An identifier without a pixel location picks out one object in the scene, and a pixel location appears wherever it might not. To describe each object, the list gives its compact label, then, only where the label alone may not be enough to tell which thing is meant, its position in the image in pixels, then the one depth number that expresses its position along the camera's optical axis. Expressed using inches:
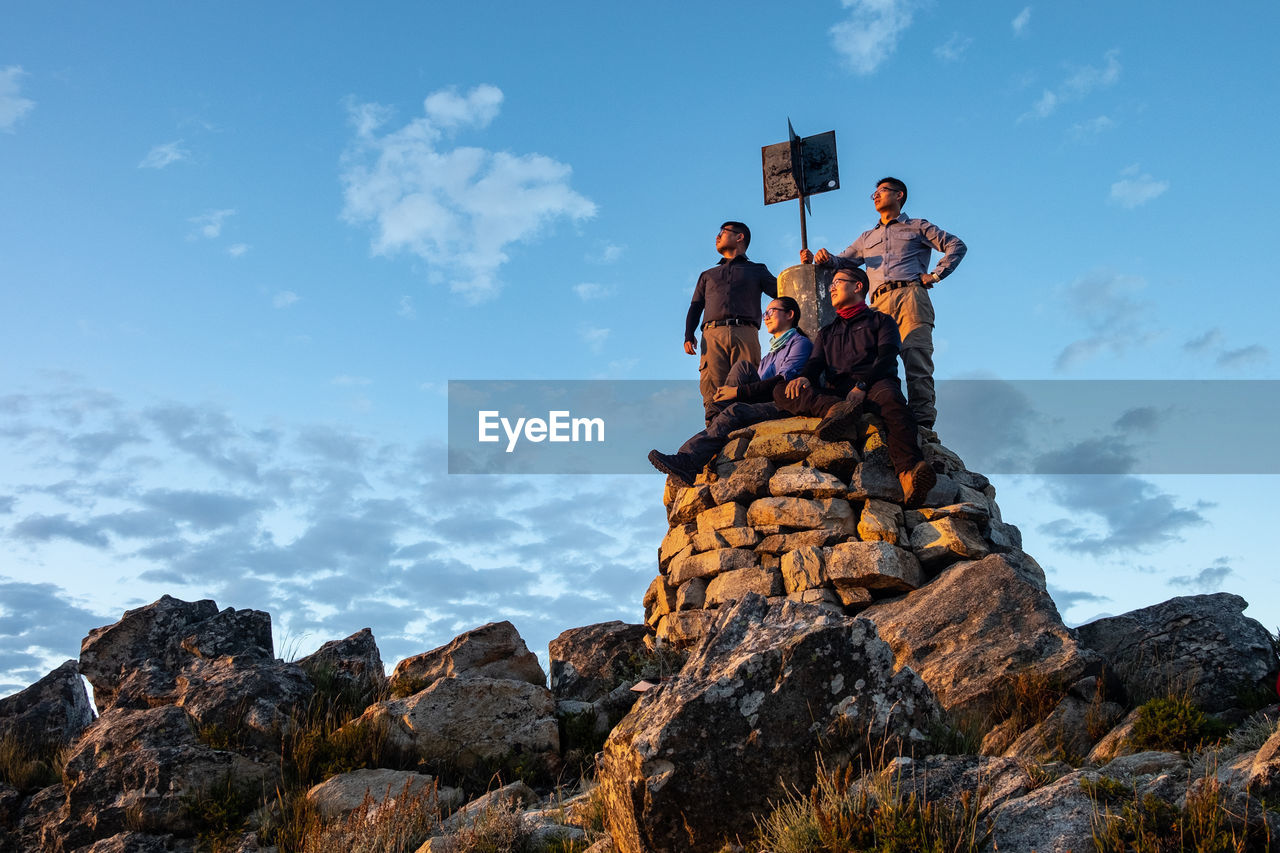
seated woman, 475.8
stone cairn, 410.3
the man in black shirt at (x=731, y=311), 521.0
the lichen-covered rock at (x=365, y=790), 295.9
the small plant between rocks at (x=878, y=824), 179.2
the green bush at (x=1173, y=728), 275.3
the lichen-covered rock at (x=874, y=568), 398.3
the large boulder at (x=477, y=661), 370.0
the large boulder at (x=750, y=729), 210.5
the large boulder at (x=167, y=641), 404.5
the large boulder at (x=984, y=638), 320.8
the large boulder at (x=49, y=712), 407.5
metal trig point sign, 584.1
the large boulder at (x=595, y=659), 405.7
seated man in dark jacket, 430.9
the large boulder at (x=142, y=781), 308.2
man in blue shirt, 481.7
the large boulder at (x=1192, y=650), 322.3
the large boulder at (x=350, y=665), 385.1
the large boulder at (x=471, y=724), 329.4
